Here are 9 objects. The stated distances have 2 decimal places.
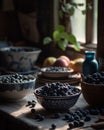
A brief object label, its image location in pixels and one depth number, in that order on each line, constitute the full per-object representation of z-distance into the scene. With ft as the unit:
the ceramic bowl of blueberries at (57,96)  4.23
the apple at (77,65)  5.95
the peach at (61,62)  6.05
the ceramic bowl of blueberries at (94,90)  4.37
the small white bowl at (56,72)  5.60
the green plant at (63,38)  6.36
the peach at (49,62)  6.39
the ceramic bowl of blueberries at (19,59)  6.33
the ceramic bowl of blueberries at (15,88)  4.69
